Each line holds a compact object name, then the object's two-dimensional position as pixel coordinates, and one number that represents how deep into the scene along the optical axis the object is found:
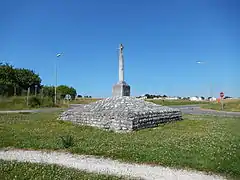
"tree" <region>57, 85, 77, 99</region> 54.71
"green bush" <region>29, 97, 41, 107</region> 26.60
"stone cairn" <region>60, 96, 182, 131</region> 10.56
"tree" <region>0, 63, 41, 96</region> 34.36
